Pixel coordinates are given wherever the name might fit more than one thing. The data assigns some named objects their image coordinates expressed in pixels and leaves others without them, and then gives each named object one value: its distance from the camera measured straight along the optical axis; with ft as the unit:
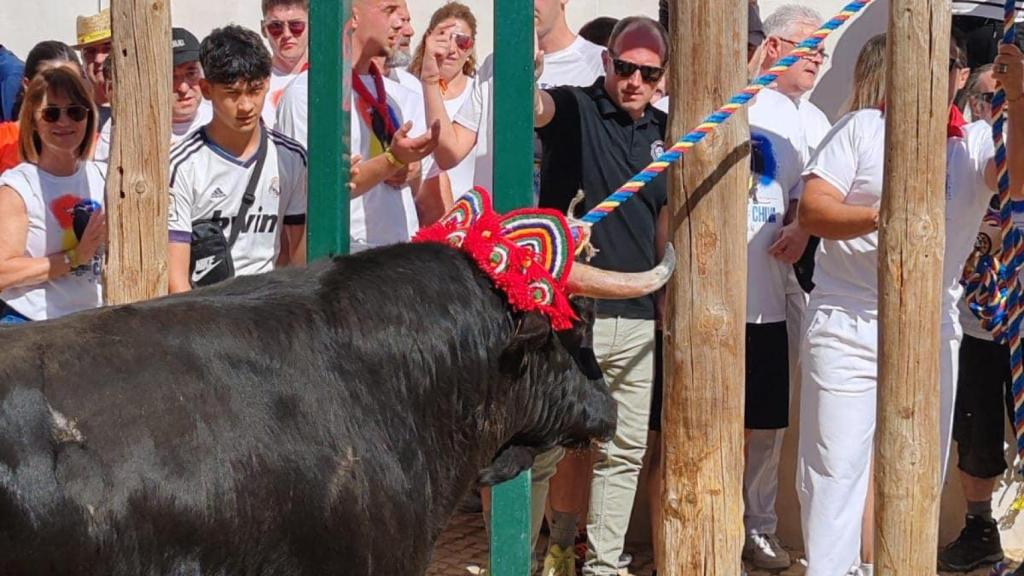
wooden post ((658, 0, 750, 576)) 16.28
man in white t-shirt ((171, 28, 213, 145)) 22.48
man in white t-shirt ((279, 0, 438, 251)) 19.89
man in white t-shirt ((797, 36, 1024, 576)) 18.98
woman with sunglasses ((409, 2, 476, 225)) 21.31
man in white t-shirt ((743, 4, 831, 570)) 21.94
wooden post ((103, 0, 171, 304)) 16.60
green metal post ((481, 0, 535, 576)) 17.07
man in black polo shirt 20.25
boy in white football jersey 18.84
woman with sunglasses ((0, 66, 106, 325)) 19.17
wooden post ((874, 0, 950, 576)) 16.28
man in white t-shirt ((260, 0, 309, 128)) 24.04
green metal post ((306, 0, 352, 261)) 16.66
